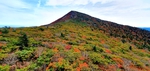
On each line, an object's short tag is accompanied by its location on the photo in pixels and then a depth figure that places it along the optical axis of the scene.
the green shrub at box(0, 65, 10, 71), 6.59
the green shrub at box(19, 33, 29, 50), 9.22
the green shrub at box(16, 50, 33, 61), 7.84
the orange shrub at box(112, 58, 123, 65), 10.18
